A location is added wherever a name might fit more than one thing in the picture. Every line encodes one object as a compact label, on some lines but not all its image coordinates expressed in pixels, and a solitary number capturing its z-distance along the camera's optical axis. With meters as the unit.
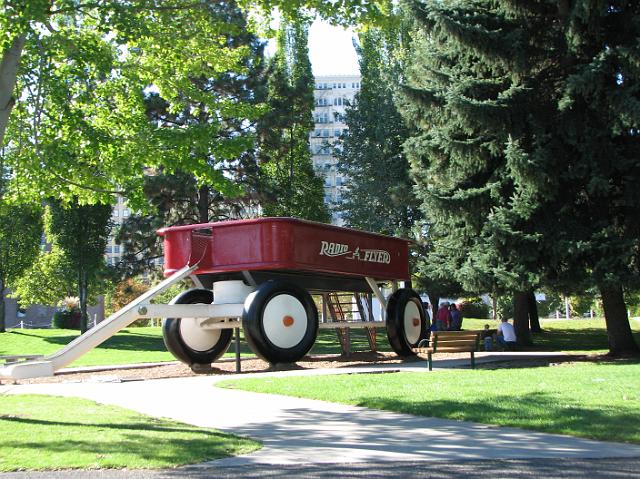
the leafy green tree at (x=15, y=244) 37.06
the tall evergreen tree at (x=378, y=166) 32.69
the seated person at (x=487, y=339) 21.88
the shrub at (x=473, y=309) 45.97
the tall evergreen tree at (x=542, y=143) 16.98
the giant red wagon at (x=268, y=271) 13.81
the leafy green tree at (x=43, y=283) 47.81
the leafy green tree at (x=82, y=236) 32.22
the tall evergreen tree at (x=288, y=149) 34.31
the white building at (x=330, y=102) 129.76
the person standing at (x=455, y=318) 25.06
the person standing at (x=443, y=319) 25.47
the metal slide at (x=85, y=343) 11.35
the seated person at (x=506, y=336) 21.77
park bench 14.59
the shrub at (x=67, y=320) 41.84
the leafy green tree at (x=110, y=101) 12.70
